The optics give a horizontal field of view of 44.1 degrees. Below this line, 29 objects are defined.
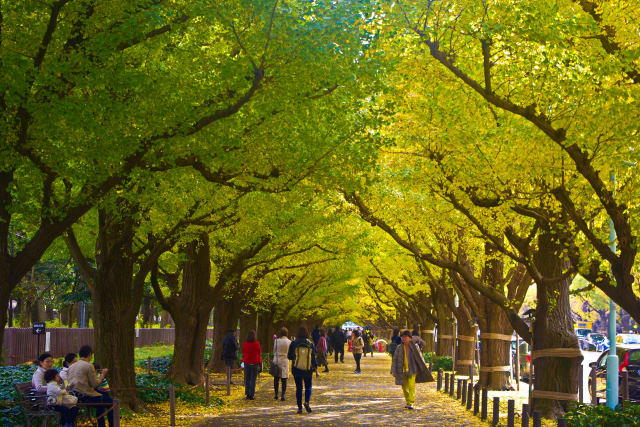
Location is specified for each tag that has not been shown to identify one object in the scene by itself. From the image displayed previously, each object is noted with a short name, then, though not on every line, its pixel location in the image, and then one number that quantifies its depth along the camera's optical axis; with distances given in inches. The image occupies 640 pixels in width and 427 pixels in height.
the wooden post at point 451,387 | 886.0
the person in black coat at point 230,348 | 1000.9
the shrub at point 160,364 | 1119.6
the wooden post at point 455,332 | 1152.6
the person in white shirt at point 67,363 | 513.7
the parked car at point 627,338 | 1912.6
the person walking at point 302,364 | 686.1
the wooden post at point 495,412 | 572.4
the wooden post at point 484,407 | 630.5
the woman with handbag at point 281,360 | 818.8
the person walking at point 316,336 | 1481.3
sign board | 1121.7
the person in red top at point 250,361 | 811.4
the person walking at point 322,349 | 1368.1
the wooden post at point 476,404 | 684.1
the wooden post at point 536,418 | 426.3
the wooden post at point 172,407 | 569.9
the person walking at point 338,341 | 1853.0
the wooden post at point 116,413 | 421.4
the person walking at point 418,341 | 891.8
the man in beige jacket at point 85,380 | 482.6
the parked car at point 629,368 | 800.9
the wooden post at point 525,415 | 457.1
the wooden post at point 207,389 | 716.0
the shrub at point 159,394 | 724.7
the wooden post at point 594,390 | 783.8
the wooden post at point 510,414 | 477.1
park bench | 449.7
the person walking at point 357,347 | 1422.2
